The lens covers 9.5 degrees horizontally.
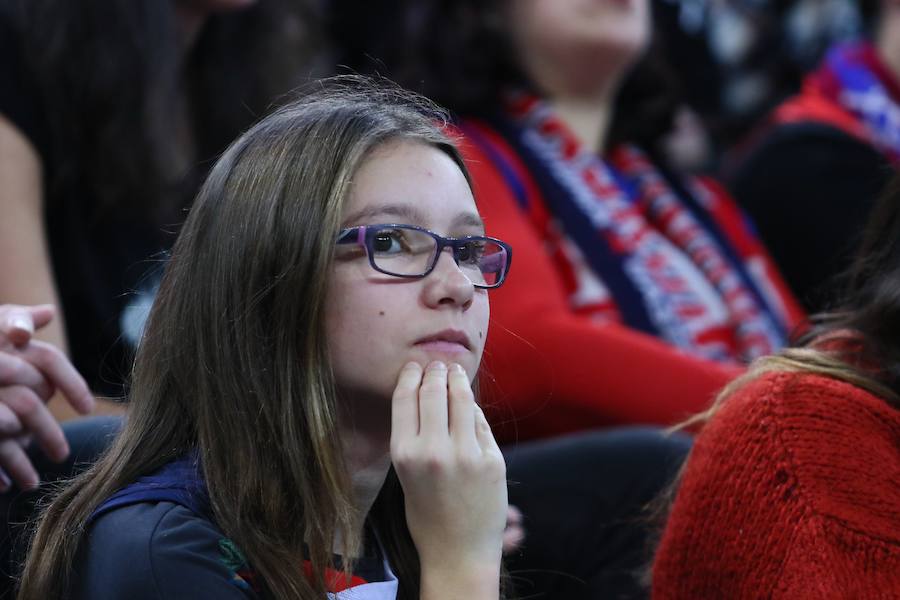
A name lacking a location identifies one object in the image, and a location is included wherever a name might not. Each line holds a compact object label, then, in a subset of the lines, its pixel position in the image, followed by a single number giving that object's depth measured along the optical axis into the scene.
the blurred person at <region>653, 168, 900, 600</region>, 3.60
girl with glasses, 3.46
